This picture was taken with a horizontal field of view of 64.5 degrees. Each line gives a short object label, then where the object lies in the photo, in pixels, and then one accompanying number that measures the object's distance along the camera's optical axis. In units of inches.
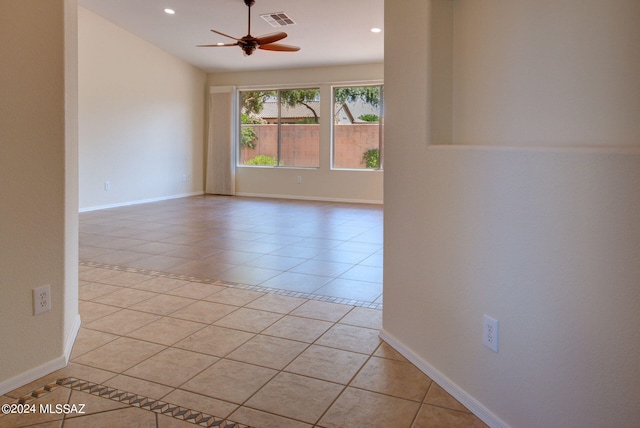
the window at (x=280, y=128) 377.7
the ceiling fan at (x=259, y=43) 227.2
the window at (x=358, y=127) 358.0
